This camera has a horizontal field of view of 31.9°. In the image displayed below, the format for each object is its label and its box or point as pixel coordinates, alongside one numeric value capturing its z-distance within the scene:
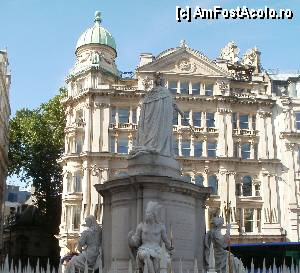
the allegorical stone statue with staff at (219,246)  15.34
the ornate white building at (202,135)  46.41
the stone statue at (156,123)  16.59
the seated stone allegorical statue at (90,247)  15.04
